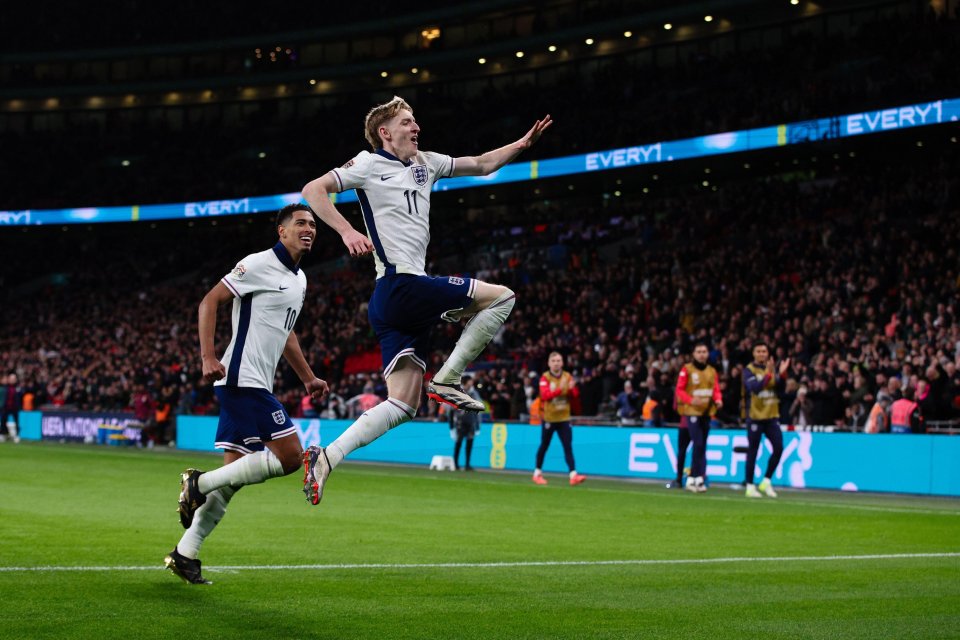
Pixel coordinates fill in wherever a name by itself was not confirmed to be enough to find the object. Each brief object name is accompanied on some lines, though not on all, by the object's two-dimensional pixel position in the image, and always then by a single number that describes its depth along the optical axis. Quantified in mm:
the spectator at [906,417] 19781
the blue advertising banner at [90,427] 35906
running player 8148
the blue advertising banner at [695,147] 31547
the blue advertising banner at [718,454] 18891
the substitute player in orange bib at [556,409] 20281
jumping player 7609
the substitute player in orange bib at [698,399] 18766
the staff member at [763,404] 17938
